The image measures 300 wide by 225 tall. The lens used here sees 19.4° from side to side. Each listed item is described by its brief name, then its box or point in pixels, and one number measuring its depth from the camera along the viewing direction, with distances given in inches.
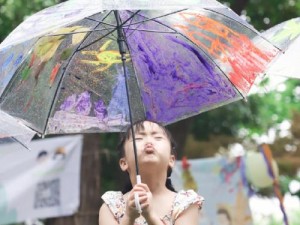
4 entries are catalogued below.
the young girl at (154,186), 167.6
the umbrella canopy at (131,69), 193.0
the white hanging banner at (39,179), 400.2
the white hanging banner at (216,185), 395.9
